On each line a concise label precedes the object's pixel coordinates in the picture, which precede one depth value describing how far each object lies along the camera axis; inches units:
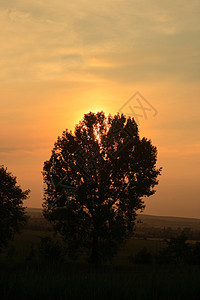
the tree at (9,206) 1979.6
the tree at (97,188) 1903.3
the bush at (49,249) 2014.0
